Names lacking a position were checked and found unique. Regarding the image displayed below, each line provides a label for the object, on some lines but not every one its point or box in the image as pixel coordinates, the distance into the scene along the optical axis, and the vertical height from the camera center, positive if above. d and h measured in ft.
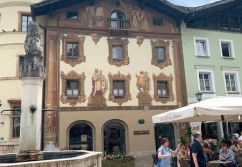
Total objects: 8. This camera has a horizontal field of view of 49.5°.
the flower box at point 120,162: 41.32 -5.19
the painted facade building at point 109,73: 60.70 +13.79
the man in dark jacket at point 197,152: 21.59 -2.10
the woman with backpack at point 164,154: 23.36 -2.33
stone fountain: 27.96 +2.80
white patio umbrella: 27.68 +1.86
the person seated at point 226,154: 27.13 -2.98
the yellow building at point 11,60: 57.82 +16.91
